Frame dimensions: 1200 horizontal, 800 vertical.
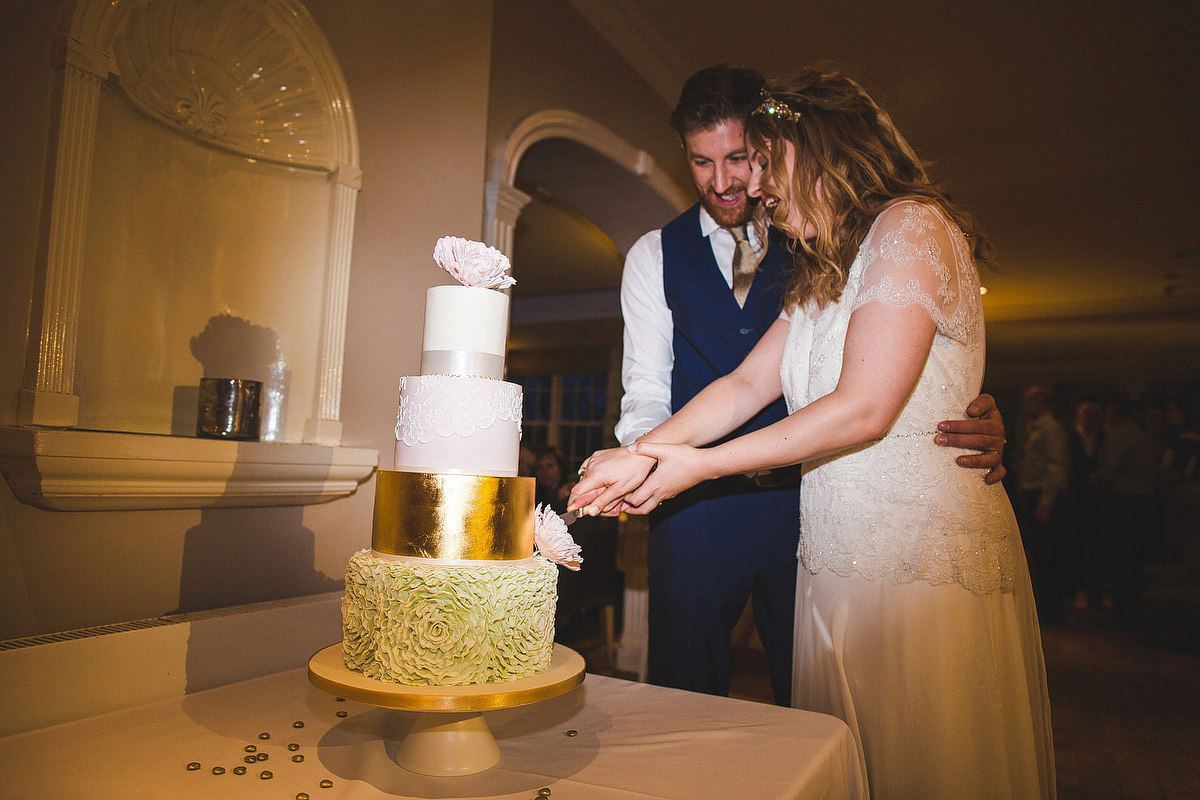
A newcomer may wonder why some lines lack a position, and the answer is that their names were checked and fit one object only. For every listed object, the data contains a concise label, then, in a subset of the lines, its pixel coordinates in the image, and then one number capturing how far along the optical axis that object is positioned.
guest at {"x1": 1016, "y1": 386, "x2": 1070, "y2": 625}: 6.41
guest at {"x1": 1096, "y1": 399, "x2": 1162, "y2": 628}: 6.28
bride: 1.29
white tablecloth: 0.92
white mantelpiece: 1.25
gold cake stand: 0.89
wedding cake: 0.94
